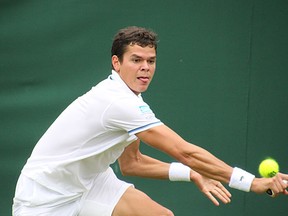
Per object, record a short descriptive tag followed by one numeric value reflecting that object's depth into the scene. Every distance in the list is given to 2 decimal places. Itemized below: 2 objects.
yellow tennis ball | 9.01
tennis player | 8.77
